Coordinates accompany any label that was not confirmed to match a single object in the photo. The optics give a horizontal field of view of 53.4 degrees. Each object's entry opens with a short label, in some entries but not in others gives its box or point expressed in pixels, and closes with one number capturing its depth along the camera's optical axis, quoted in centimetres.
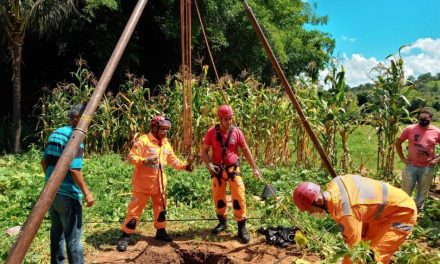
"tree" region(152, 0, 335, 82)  1440
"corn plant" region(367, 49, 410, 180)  859
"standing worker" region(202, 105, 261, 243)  600
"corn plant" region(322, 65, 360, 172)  888
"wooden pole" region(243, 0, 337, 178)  430
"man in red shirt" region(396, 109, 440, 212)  674
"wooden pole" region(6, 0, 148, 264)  191
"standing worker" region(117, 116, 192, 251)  571
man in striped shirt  417
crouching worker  344
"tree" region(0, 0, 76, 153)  1107
